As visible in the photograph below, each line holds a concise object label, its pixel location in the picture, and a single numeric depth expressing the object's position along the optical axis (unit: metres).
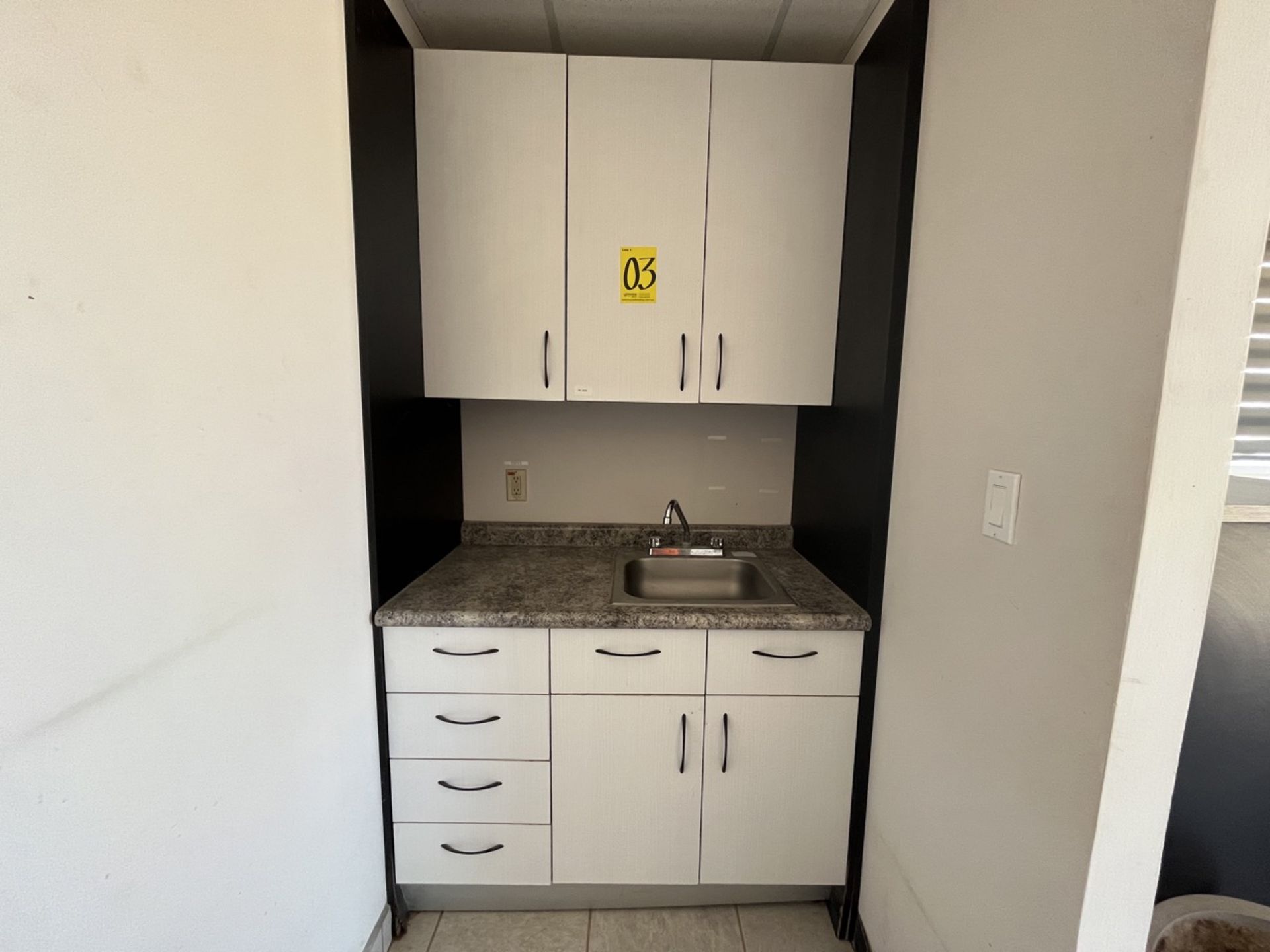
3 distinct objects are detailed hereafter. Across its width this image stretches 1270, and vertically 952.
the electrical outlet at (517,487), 1.93
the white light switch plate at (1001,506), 0.87
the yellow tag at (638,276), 1.50
